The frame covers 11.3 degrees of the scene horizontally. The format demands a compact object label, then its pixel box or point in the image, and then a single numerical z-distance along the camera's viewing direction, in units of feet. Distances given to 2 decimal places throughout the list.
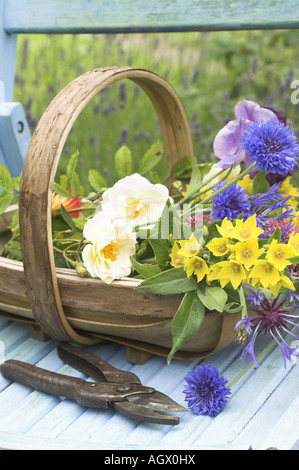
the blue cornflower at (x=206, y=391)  4.59
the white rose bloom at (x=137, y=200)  4.77
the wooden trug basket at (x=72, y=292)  4.66
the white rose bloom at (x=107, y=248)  4.71
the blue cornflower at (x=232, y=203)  4.66
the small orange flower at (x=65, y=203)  5.14
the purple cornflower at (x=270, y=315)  4.48
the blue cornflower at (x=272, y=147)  4.64
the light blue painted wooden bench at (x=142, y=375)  4.49
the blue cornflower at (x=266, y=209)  4.67
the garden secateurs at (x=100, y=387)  4.57
